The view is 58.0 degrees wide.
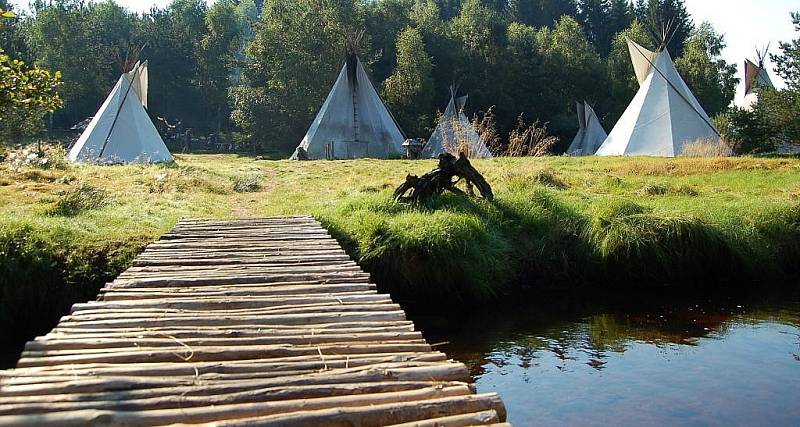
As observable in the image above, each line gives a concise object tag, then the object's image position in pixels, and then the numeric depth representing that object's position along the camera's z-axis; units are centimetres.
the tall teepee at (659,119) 2094
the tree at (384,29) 3525
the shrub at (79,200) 915
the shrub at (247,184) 1316
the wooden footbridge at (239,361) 265
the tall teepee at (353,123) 2459
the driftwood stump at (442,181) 916
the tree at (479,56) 3253
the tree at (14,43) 2936
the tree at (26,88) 798
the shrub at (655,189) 1177
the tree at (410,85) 3038
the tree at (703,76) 3319
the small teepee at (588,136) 2955
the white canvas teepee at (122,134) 1886
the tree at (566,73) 3338
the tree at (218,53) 3909
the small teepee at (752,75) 2961
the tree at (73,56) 3631
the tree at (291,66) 3148
